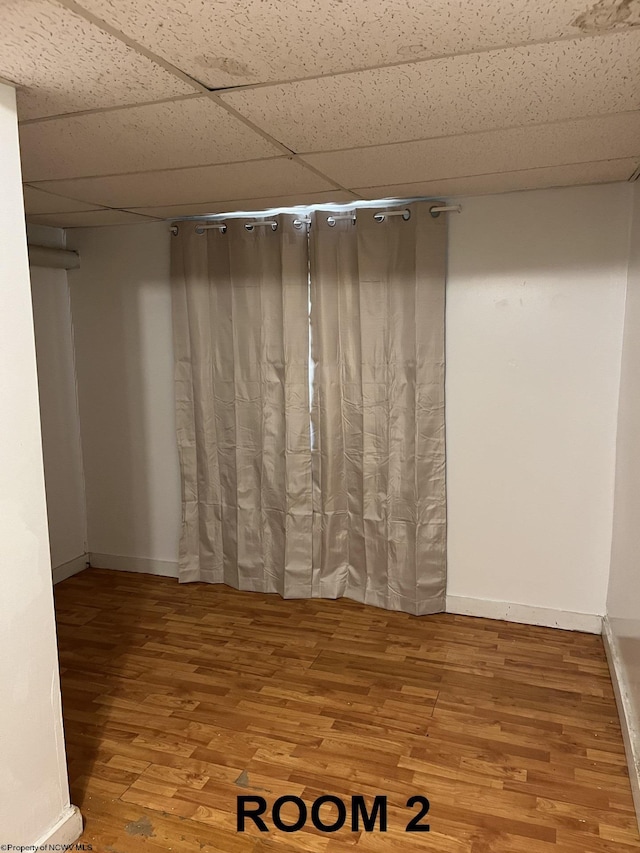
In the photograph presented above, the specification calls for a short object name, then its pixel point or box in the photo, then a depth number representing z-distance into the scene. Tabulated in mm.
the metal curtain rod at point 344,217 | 3162
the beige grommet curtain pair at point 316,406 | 3336
